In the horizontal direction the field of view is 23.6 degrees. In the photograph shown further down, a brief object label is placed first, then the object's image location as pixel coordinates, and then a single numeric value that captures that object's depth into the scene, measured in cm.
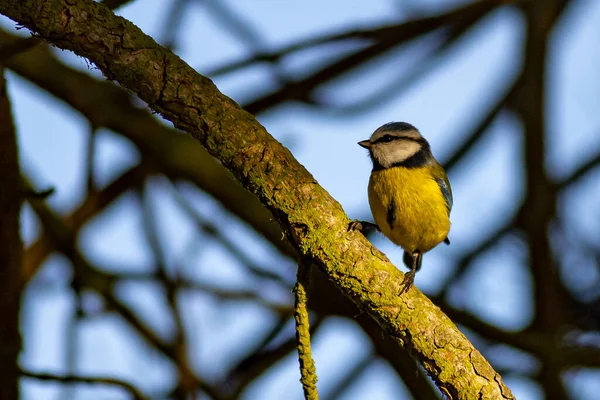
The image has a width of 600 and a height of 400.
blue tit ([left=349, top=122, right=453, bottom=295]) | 610
